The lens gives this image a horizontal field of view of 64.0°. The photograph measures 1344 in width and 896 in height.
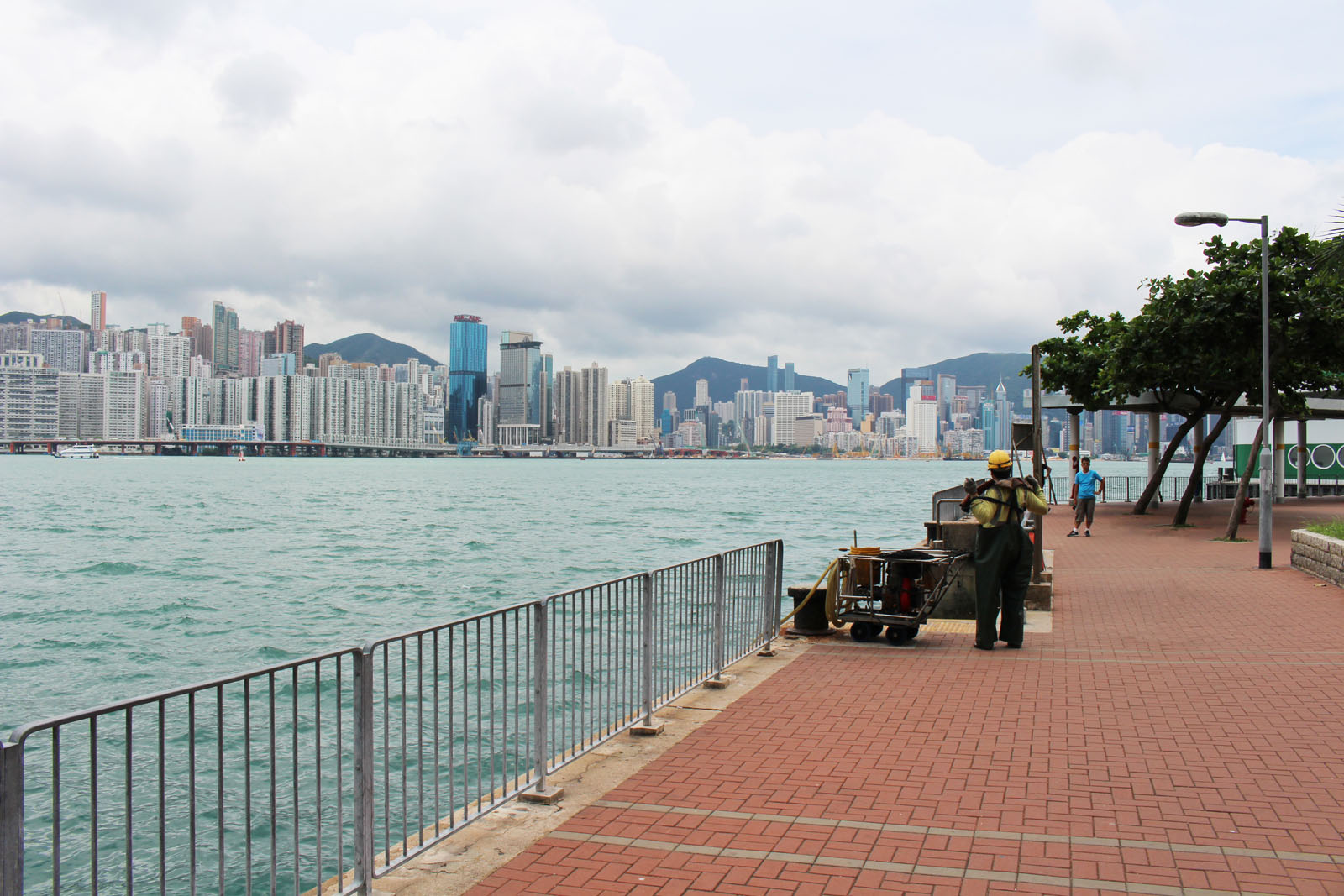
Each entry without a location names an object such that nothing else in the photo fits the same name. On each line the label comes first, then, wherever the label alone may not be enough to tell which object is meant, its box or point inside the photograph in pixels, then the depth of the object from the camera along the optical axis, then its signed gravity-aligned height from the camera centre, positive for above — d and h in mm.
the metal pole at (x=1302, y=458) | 39906 -237
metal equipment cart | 10297 -1360
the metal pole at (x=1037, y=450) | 14367 -2
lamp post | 16828 +777
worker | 9766 -842
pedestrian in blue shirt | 25812 -1111
